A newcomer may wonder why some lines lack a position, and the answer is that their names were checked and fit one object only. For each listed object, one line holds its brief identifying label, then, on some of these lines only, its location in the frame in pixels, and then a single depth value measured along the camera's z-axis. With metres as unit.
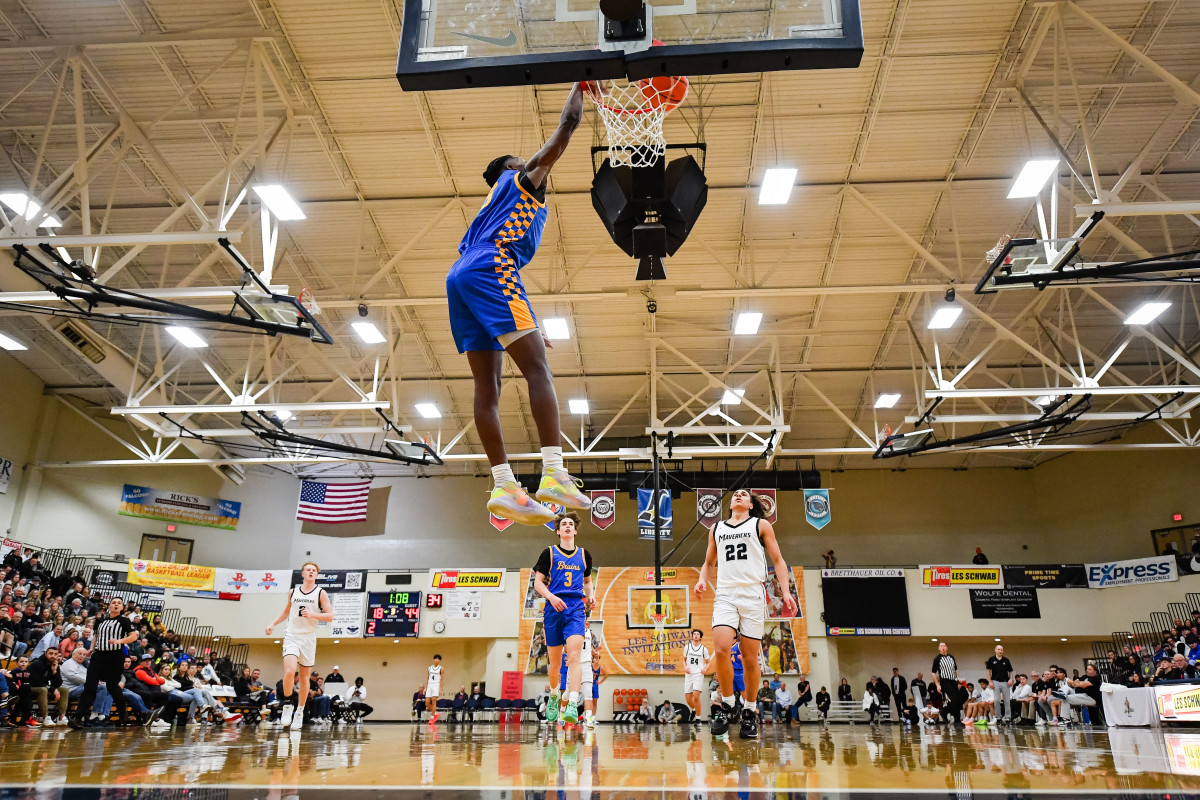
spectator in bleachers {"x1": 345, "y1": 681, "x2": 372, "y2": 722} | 20.89
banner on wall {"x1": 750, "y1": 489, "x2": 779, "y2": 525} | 21.72
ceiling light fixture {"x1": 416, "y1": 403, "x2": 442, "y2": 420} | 20.89
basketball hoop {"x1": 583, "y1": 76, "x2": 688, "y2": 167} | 5.66
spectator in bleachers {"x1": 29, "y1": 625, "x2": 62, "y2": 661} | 12.58
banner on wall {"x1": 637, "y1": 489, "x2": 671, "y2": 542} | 20.61
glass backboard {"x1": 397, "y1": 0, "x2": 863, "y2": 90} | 4.25
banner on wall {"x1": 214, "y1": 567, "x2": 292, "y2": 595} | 24.33
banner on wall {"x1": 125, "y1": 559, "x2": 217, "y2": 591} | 22.27
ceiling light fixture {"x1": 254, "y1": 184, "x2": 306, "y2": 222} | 12.16
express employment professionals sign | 20.92
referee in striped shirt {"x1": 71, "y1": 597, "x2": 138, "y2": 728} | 11.43
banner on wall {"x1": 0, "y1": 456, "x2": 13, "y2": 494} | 20.40
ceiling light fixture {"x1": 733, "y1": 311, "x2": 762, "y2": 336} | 16.31
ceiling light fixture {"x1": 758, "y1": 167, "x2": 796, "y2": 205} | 12.16
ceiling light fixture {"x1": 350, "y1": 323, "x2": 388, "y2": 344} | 15.79
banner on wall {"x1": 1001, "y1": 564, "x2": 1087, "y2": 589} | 23.17
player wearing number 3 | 7.86
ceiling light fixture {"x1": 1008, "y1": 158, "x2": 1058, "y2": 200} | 11.91
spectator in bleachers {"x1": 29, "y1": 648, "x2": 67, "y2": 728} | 10.91
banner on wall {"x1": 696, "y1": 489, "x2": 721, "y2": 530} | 21.89
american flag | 23.64
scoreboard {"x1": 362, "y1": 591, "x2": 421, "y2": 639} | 23.83
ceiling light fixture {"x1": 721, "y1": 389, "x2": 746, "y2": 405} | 18.14
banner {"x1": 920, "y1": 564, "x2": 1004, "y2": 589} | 23.41
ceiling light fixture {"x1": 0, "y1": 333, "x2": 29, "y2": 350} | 18.52
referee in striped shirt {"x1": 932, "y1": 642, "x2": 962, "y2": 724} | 18.59
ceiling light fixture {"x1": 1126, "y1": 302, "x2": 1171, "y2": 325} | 15.21
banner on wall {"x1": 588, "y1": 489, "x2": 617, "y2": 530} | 21.80
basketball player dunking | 3.87
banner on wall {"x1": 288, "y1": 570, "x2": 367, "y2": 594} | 24.31
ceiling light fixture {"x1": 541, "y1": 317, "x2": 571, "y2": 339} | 17.27
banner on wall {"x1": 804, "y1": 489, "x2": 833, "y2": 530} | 21.80
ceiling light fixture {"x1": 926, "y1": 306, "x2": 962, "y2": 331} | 15.36
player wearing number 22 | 6.48
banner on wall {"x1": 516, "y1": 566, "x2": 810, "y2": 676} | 22.84
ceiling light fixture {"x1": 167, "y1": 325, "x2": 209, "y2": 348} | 16.42
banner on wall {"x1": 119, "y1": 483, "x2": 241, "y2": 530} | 23.73
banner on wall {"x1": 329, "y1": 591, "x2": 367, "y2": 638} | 23.83
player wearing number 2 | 9.03
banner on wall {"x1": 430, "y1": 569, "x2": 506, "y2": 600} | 24.08
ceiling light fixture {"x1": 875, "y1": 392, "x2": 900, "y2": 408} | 21.80
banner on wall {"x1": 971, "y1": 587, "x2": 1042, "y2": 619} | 23.09
